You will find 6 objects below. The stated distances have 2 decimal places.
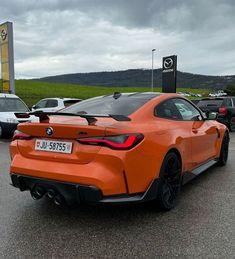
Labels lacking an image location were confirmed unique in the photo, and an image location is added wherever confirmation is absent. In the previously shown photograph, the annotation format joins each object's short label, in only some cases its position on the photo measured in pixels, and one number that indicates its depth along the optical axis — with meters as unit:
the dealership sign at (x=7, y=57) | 13.16
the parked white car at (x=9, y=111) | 7.97
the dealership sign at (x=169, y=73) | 14.64
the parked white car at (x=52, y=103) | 10.31
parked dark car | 9.65
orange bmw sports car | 2.39
